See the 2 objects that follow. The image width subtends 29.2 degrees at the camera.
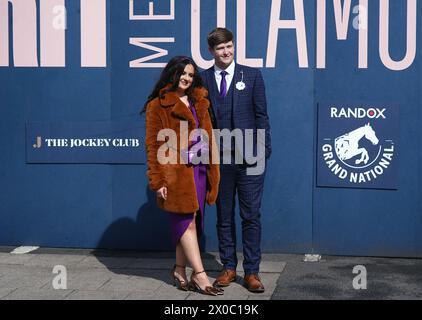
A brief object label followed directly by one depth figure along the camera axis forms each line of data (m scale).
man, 6.19
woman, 6.01
